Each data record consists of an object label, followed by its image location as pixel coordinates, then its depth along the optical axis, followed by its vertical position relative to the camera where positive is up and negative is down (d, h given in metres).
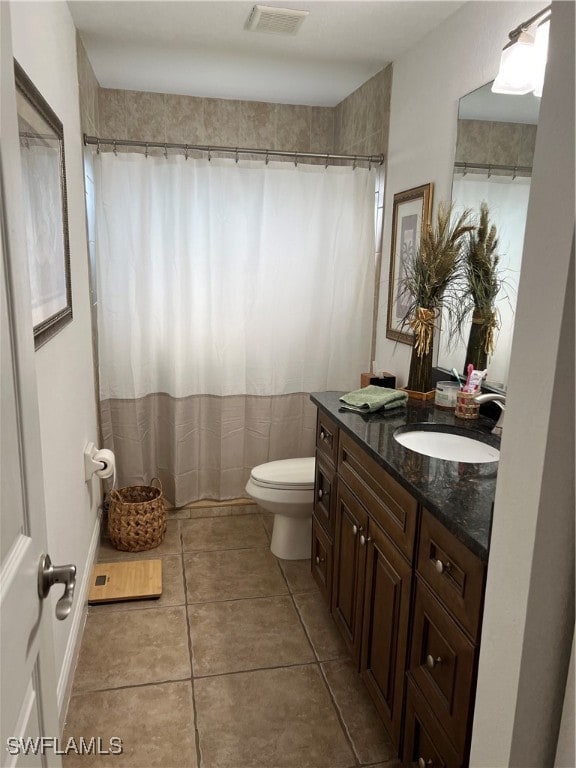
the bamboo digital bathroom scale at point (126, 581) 2.49 -1.46
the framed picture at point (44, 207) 1.46 +0.14
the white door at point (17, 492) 0.78 -0.36
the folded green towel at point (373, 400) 2.13 -0.52
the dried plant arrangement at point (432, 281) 2.17 -0.07
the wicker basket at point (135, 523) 2.86 -1.33
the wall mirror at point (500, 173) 1.90 +0.33
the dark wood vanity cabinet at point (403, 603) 1.27 -0.93
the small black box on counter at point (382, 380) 2.63 -0.54
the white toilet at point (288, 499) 2.67 -1.11
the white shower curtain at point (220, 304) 2.95 -0.24
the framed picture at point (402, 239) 2.52 +0.11
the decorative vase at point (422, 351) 2.30 -0.36
